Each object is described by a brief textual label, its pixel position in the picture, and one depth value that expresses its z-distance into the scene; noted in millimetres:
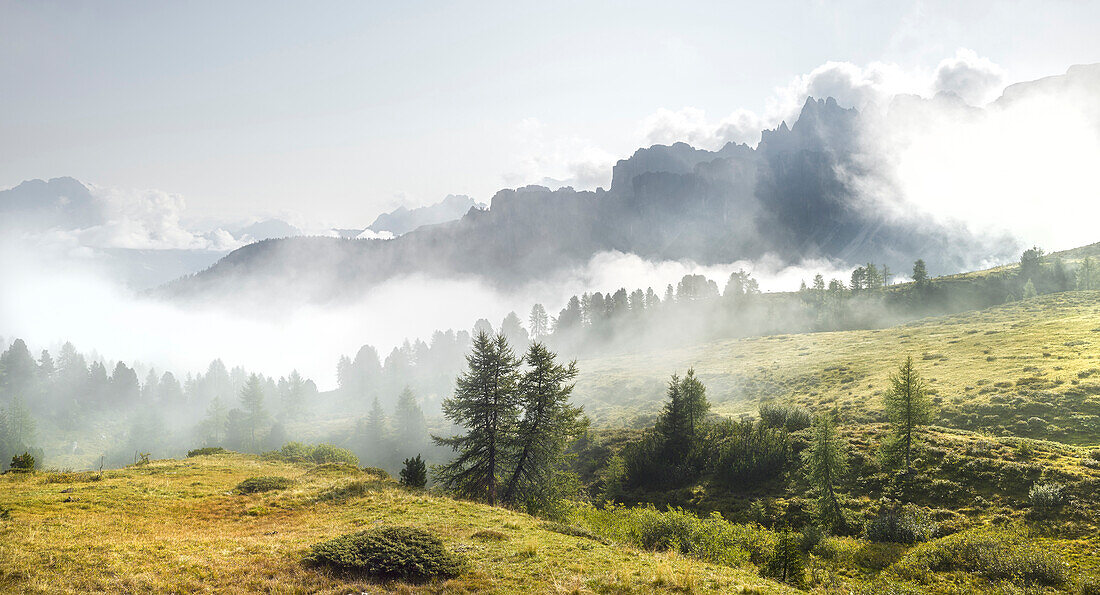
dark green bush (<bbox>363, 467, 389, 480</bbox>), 34500
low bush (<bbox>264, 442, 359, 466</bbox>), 60594
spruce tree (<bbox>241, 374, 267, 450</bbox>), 112500
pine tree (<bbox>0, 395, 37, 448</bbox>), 93812
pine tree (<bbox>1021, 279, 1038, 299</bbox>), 114250
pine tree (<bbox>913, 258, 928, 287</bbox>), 151250
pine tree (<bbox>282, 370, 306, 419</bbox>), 137738
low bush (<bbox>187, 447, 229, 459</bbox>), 51912
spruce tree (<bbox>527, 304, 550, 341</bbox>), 197625
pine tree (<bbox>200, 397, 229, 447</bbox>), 113125
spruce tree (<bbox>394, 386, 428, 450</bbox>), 111706
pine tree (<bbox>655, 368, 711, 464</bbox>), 53906
